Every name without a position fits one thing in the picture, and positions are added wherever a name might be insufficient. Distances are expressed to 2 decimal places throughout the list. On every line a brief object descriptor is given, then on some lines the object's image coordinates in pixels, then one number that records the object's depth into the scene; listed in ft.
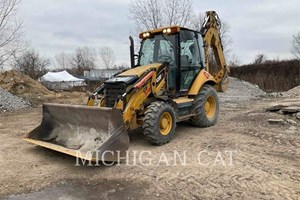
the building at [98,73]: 128.54
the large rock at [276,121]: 18.63
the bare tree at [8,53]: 36.16
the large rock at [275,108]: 21.82
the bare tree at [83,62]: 156.00
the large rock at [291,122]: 18.42
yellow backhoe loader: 12.55
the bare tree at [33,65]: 93.96
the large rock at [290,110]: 19.78
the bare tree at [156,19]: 46.08
